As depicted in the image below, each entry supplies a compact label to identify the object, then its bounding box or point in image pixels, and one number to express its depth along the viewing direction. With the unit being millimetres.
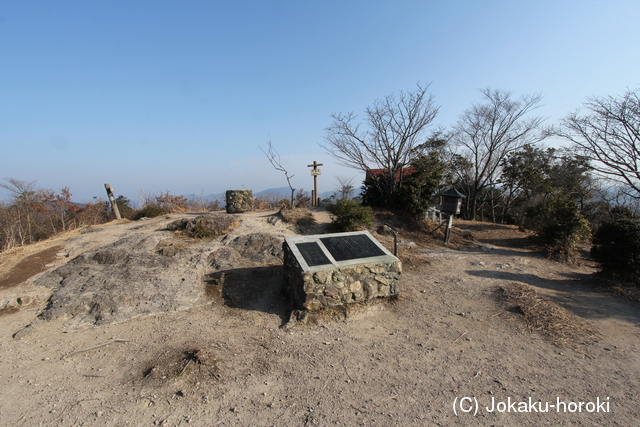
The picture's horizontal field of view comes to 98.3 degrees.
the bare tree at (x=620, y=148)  9999
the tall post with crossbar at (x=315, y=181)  13641
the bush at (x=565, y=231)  7797
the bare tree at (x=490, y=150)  16875
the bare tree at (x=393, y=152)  11992
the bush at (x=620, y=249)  5602
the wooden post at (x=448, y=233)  9447
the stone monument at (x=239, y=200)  12312
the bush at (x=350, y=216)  9195
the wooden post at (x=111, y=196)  12609
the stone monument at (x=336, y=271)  4609
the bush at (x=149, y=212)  12352
